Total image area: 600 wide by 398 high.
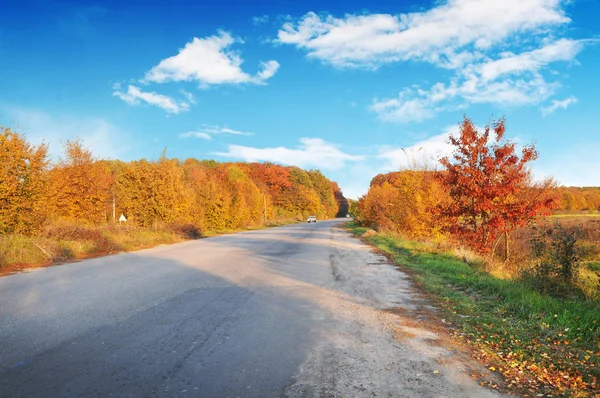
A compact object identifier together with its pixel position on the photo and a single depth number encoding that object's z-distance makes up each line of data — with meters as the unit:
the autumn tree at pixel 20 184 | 13.72
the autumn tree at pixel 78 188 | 22.11
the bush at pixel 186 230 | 25.81
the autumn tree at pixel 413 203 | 19.02
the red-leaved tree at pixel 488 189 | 11.09
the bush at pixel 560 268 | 7.10
